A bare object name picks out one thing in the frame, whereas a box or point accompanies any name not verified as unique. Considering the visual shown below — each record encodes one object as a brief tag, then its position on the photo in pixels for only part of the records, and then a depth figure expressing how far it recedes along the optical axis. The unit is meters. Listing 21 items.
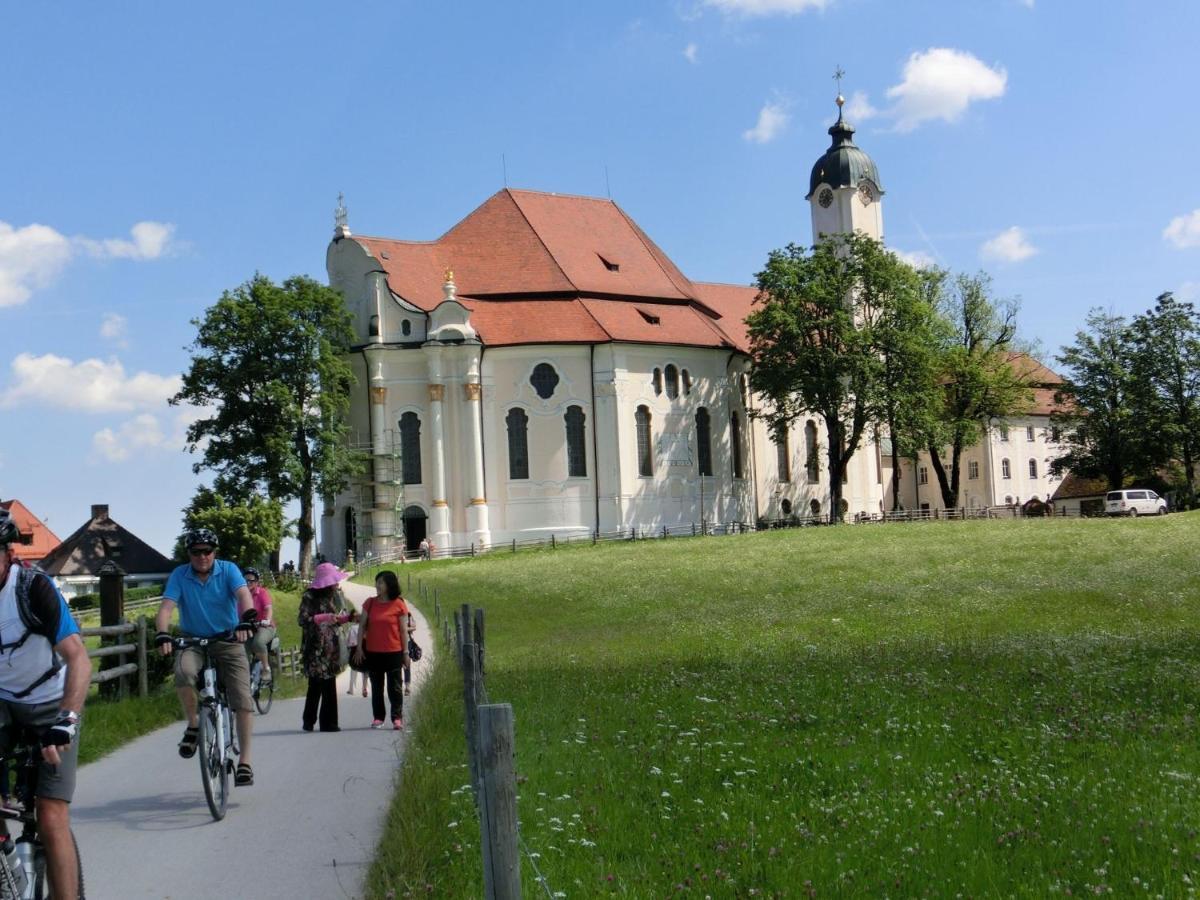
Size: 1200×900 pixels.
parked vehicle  66.38
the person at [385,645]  14.55
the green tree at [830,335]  62.00
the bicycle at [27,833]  5.98
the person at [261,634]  15.59
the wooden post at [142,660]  16.52
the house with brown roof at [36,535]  86.39
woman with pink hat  14.34
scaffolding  60.28
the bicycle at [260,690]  16.38
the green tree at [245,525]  53.00
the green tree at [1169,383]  71.06
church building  61.09
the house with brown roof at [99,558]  70.94
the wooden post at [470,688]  9.63
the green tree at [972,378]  71.81
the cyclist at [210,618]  10.23
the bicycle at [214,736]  9.59
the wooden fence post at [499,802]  5.09
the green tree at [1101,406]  73.25
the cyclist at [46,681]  6.10
